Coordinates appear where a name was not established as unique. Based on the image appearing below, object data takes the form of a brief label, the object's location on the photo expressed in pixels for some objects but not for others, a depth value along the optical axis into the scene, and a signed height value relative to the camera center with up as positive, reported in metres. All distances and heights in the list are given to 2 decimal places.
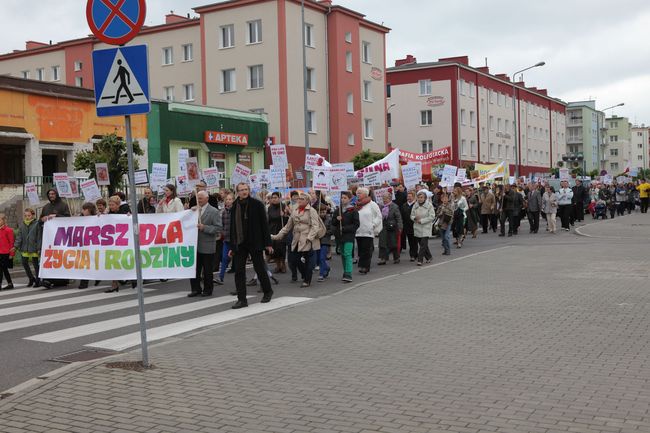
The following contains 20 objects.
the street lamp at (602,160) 140.09 +5.03
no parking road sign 6.72 +1.60
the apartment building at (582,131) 125.75 +9.57
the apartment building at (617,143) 157.88 +9.20
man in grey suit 12.71 -0.77
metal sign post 6.77 +1.19
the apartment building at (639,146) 187.50 +10.17
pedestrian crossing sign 6.86 +1.07
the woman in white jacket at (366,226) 15.42 -0.65
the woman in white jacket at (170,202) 13.82 -0.07
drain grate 7.82 -1.61
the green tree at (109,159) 28.41 +1.53
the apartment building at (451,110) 67.69 +7.50
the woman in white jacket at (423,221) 17.02 -0.64
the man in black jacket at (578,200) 30.97 -0.47
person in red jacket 14.70 -0.89
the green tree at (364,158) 44.47 +2.05
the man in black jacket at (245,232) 11.37 -0.53
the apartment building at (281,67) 46.12 +8.32
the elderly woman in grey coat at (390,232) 17.22 -0.88
